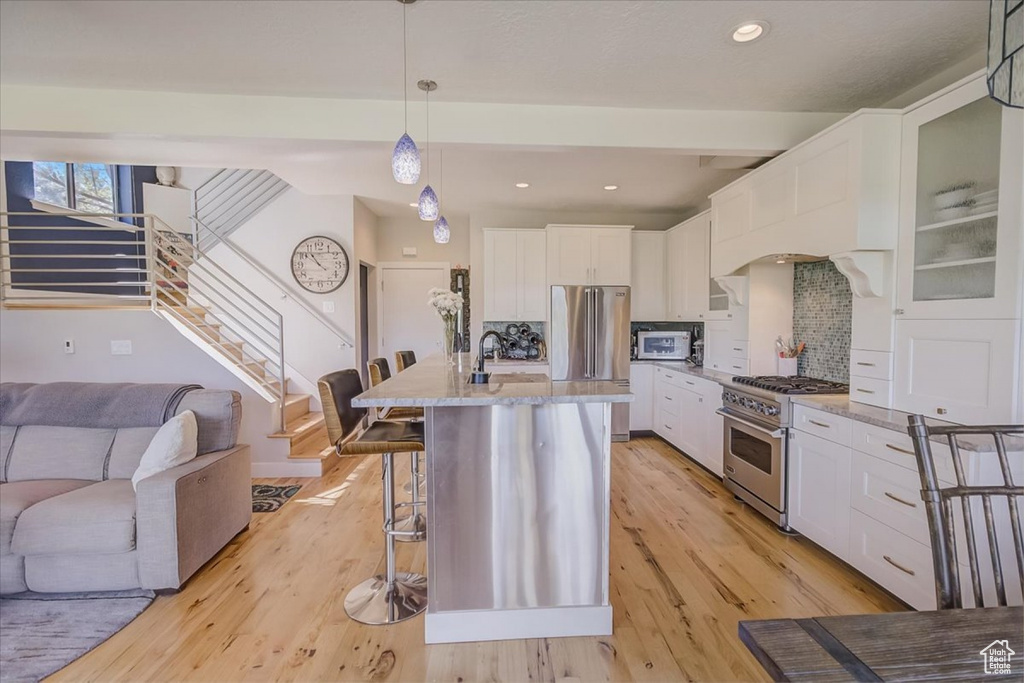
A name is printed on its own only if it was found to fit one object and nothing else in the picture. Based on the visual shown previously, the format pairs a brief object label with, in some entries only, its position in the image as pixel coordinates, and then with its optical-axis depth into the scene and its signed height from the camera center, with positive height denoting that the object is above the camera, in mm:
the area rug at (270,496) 3285 -1282
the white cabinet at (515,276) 5363 +621
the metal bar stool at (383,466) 2057 -661
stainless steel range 2795 -708
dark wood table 708 -532
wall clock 5082 +708
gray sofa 2080 -825
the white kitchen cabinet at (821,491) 2387 -909
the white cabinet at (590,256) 5223 +835
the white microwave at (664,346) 5152 -200
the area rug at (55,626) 1737 -1276
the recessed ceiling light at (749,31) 2039 +1360
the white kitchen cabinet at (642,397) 5102 -775
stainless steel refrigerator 4793 -39
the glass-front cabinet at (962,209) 1787 +528
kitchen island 1880 -788
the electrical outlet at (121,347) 3586 -150
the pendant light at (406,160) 2133 +791
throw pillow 2279 -619
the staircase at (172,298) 3633 +246
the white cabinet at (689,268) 4508 +641
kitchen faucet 2180 -225
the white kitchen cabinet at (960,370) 1790 -182
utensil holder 3535 -301
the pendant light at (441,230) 4113 +888
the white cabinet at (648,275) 5379 +632
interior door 6223 +237
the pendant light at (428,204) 2996 +824
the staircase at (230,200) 5113 +1467
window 4613 +1582
